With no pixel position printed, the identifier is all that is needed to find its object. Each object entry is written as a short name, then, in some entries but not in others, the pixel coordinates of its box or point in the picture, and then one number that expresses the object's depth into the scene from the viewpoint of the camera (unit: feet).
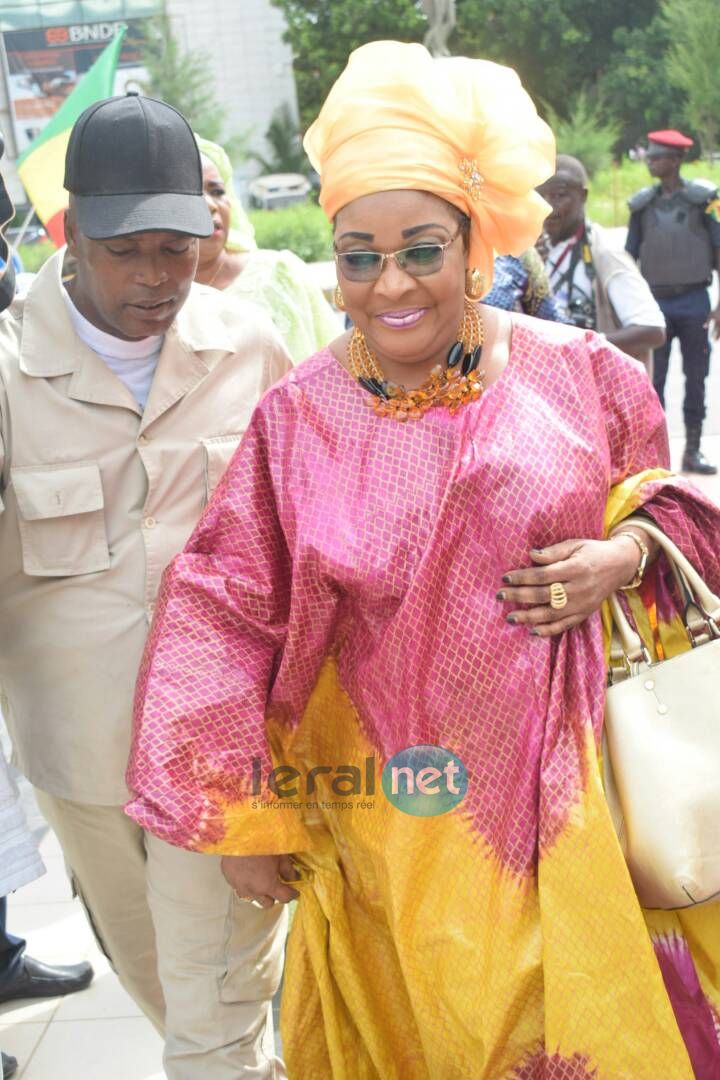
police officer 29.63
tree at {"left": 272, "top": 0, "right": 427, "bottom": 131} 158.92
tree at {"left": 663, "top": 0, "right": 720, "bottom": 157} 129.08
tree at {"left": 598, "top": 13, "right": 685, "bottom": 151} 153.99
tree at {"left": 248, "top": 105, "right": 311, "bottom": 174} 156.35
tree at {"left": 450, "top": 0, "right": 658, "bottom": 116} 161.79
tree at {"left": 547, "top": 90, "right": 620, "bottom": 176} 113.70
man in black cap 9.30
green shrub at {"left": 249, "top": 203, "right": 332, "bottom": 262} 82.53
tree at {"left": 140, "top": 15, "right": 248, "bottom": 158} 140.36
